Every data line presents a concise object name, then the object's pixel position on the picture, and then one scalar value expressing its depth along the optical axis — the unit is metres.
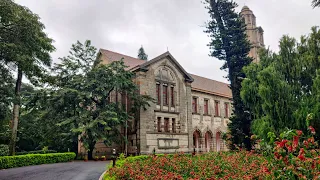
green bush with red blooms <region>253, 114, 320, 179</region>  3.84
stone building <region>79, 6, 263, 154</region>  23.80
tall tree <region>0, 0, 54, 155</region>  13.40
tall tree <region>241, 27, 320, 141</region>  14.16
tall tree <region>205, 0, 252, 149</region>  22.97
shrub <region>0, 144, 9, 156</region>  25.26
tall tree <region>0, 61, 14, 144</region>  16.32
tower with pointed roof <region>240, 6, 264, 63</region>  53.27
